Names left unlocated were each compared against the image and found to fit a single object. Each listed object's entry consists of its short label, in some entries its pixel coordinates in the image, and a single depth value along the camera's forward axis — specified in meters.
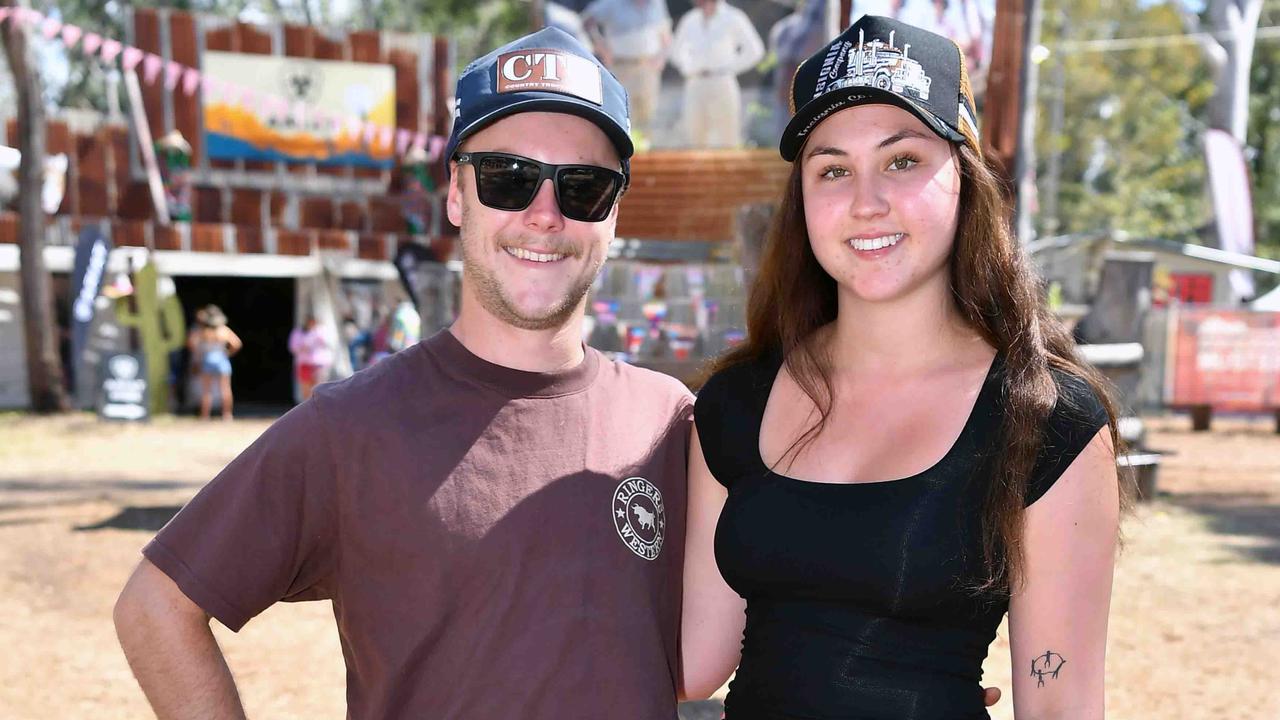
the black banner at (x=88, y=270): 16.89
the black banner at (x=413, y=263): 13.80
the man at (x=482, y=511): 1.84
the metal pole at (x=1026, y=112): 9.37
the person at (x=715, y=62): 12.80
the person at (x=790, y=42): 12.18
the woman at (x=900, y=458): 1.86
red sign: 15.43
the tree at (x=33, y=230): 16.53
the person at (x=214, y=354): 16.20
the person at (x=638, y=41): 12.80
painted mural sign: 19.61
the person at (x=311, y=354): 17.14
